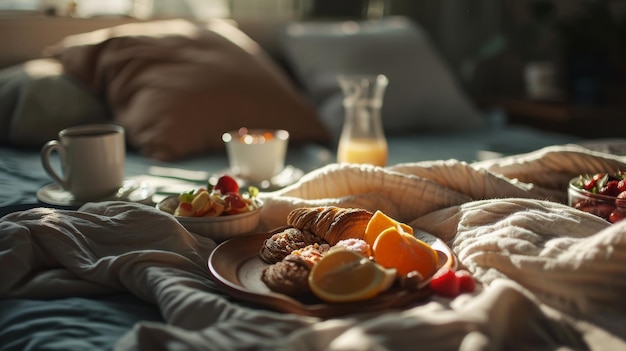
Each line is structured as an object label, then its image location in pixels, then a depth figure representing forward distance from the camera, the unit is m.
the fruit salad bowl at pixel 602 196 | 0.97
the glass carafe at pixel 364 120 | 1.49
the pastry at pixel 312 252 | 0.82
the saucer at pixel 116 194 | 1.20
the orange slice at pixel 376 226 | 0.88
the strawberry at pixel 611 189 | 1.01
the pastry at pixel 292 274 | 0.78
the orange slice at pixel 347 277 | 0.75
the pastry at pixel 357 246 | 0.83
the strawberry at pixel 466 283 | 0.80
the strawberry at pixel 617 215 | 0.96
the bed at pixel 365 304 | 0.68
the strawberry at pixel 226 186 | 1.11
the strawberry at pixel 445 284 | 0.78
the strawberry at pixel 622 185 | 0.99
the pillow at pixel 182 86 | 1.72
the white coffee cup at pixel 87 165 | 1.25
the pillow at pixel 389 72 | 2.08
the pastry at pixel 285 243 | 0.90
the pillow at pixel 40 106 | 1.70
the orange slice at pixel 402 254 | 0.81
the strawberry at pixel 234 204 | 1.04
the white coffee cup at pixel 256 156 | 1.41
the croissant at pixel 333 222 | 0.91
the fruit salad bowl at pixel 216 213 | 1.02
